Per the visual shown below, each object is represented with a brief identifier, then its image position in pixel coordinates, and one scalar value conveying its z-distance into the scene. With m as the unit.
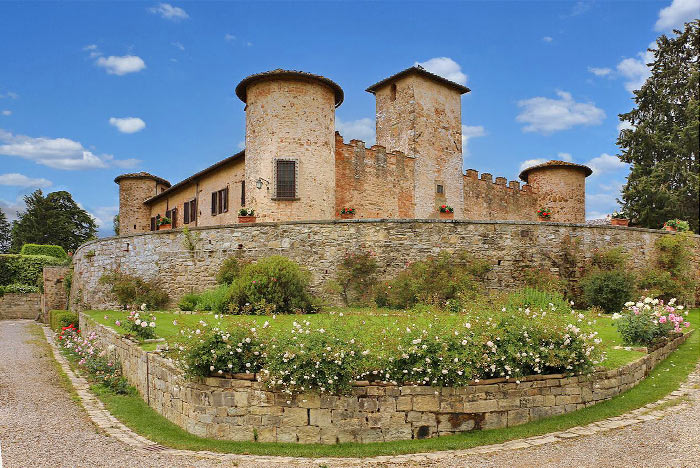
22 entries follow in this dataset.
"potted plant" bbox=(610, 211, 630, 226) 20.94
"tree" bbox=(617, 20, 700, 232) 28.34
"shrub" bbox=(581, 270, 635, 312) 16.39
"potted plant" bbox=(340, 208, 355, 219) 21.91
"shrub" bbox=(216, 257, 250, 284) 17.33
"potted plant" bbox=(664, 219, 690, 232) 20.80
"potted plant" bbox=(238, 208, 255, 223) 19.78
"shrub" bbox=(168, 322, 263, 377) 7.48
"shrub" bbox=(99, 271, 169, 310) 18.41
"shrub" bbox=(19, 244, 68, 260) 41.44
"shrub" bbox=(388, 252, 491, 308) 15.77
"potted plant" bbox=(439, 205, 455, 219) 22.78
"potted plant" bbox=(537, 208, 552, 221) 24.24
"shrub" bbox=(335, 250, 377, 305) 16.94
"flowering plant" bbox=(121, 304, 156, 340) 11.27
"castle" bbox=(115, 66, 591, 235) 20.75
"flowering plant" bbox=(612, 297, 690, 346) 10.62
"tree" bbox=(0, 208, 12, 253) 54.28
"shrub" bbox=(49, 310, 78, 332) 21.02
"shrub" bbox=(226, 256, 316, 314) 15.38
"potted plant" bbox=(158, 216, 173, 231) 22.58
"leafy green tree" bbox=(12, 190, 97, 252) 49.28
